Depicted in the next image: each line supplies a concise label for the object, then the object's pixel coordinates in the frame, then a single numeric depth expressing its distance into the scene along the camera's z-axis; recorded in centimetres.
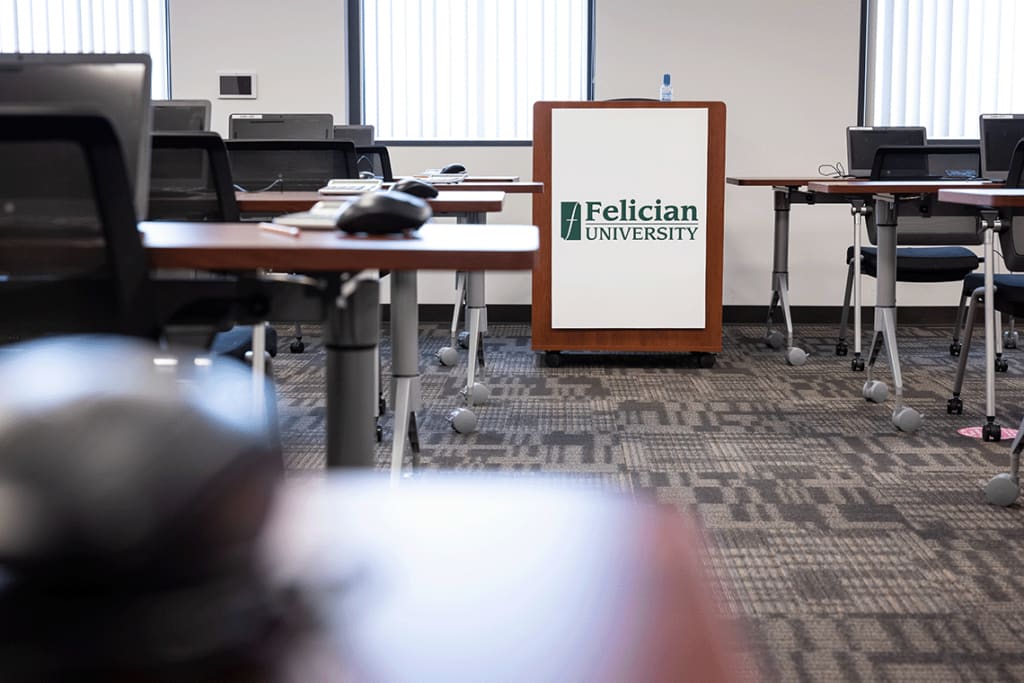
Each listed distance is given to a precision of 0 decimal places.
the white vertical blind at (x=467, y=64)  620
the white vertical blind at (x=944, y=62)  610
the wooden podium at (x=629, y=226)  463
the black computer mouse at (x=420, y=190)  208
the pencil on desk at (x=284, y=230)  133
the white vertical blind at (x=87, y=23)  623
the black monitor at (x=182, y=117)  384
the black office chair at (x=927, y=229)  437
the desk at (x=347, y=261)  115
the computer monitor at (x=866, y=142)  527
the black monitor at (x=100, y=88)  133
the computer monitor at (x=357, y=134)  529
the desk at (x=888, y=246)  361
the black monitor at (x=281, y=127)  473
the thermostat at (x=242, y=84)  623
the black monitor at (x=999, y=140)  440
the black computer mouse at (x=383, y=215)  130
